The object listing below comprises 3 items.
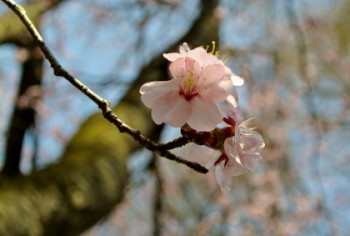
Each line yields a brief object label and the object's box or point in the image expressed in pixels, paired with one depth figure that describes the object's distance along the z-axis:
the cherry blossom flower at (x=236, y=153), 0.38
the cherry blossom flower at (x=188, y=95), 0.37
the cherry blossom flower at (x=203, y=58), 0.37
